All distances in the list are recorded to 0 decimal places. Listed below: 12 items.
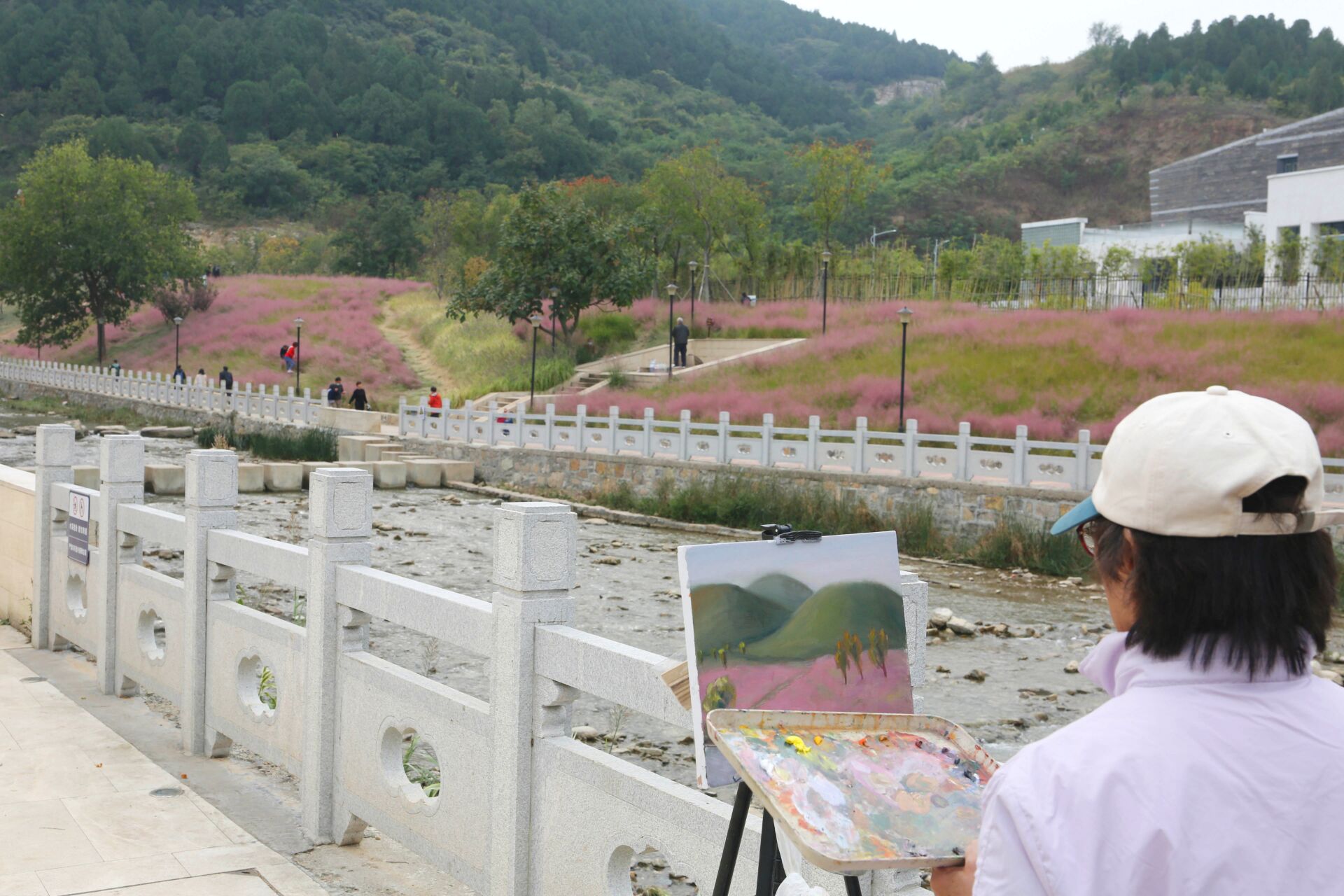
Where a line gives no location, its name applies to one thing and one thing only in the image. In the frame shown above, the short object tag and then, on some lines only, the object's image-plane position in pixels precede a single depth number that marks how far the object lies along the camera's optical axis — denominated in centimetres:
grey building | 5459
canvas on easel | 263
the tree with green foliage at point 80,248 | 5494
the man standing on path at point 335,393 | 3747
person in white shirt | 154
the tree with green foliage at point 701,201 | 4906
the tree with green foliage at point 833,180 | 4709
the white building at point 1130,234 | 4972
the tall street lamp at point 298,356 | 4220
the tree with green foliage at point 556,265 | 4072
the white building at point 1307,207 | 3847
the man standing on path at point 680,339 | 3575
